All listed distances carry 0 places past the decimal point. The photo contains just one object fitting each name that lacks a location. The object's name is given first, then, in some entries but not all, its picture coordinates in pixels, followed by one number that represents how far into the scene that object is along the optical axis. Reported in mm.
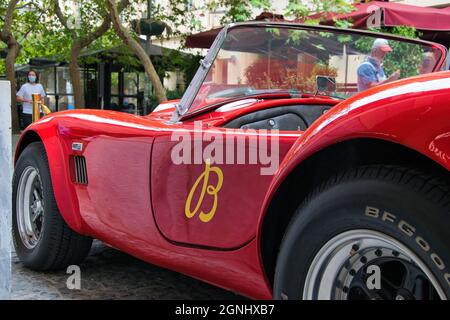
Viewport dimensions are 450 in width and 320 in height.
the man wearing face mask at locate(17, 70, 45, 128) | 12234
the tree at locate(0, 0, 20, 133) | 15344
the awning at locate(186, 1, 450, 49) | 7664
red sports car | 1369
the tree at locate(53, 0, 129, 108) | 12734
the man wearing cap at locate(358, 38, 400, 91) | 2904
